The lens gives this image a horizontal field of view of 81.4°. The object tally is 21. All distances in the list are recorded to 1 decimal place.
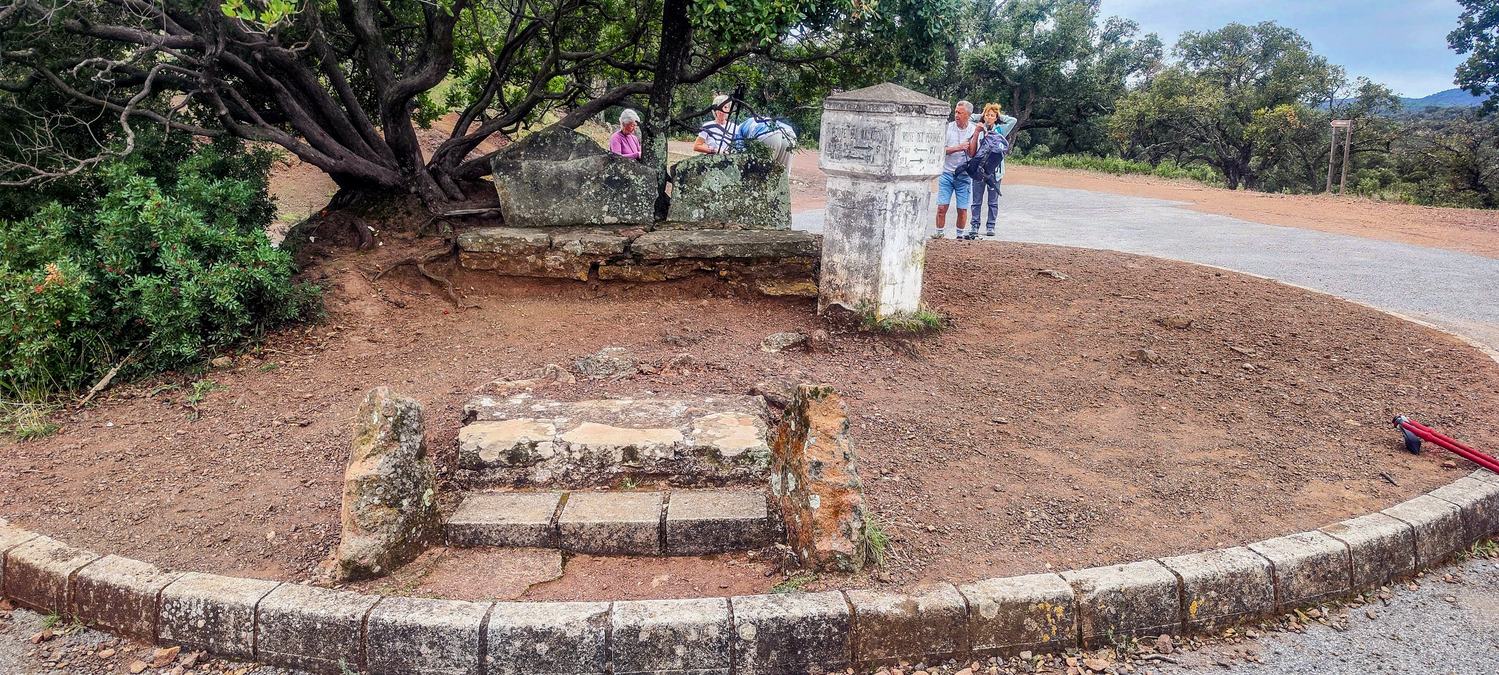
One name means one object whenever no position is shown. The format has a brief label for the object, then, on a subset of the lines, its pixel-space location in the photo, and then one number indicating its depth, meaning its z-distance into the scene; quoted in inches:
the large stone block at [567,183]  254.7
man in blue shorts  358.9
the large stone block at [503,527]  132.2
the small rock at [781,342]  209.5
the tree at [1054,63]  955.3
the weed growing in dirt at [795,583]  119.3
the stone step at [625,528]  131.2
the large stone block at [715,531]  131.1
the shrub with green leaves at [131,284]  187.0
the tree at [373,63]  215.9
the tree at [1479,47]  854.5
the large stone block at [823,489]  122.7
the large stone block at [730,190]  260.4
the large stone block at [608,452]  147.3
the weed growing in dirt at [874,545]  125.4
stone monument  208.1
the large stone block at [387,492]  122.1
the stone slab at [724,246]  239.1
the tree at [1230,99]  909.2
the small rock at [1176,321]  231.1
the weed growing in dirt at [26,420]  174.4
